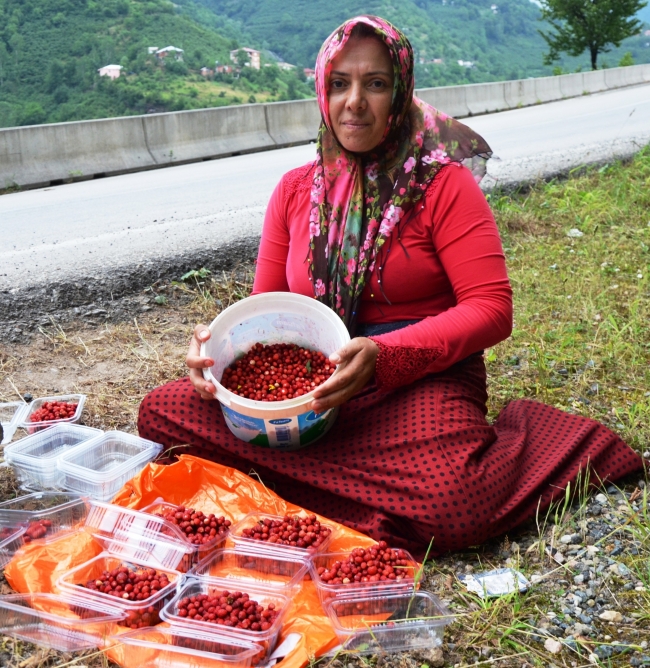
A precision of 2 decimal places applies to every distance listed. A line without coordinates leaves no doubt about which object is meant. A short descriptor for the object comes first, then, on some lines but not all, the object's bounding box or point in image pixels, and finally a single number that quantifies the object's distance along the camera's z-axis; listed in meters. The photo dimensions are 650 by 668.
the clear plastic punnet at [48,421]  2.96
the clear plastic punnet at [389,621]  1.88
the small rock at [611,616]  1.91
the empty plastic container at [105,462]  2.56
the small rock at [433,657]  1.81
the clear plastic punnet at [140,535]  2.20
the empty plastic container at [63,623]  1.90
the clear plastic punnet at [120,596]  1.95
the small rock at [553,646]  1.82
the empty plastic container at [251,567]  2.14
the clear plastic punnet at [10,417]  2.94
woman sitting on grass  2.31
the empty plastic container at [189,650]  1.79
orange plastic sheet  1.92
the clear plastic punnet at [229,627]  1.82
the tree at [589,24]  23.97
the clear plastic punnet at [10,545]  2.21
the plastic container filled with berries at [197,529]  2.22
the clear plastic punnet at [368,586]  1.99
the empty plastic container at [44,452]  2.65
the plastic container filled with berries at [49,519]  2.29
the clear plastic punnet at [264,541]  2.16
